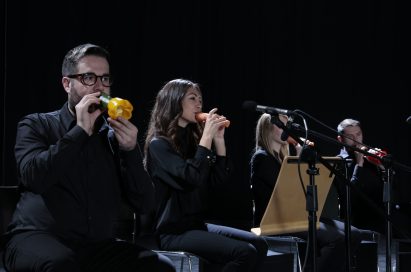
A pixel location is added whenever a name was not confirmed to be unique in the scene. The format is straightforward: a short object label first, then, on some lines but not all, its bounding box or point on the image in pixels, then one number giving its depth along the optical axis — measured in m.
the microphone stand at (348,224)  6.46
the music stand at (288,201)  6.40
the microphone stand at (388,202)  6.27
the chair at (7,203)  5.27
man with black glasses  4.59
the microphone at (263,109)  5.22
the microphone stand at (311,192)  5.30
